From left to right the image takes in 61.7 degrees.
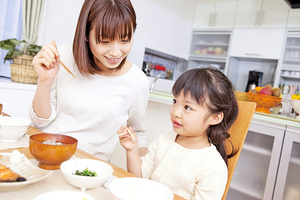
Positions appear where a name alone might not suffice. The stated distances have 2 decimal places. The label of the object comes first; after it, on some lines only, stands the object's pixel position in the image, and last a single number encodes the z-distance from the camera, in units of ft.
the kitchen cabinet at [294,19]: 12.70
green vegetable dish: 1.95
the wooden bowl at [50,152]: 2.04
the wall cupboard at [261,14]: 13.16
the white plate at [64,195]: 1.56
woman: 3.24
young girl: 2.81
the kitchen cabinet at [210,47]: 15.29
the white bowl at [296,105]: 5.77
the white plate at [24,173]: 1.67
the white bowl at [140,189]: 1.79
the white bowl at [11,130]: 2.61
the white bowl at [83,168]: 1.82
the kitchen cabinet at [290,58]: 12.78
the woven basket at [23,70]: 7.36
